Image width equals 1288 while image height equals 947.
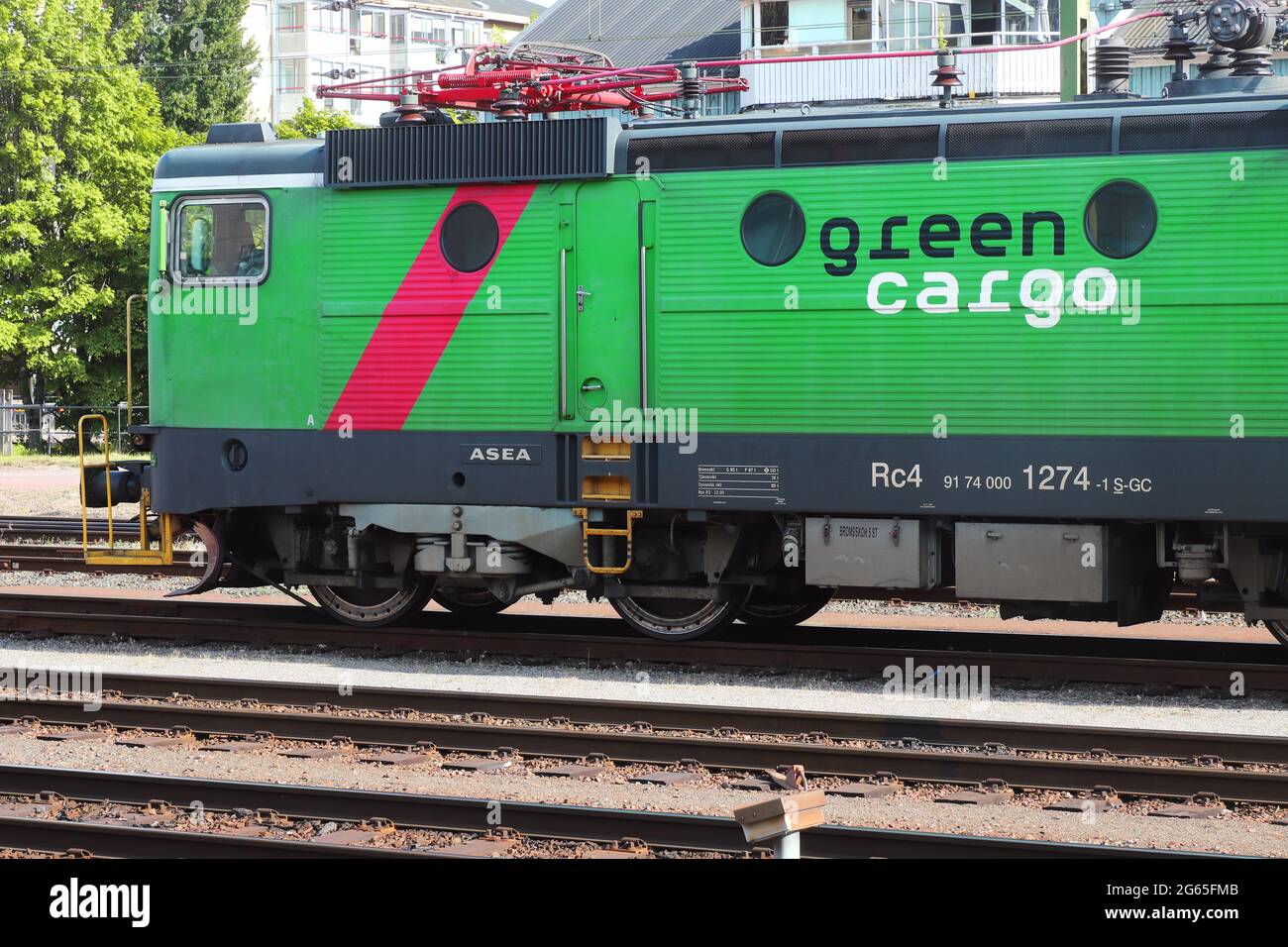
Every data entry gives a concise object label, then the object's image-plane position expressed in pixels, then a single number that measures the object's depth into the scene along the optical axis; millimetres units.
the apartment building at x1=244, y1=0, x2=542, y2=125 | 81938
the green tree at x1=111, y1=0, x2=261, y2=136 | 60375
